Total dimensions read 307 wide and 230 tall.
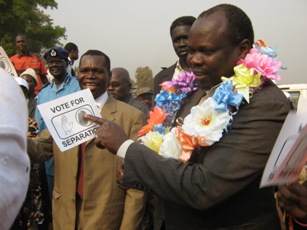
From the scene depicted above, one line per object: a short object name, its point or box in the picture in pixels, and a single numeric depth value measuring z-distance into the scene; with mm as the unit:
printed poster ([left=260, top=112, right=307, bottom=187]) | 1257
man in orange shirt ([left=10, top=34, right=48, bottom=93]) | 7461
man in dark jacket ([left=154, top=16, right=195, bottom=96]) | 3980
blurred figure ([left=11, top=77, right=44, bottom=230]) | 3654
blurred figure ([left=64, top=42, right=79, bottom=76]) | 7555
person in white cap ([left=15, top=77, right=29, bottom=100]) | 4477
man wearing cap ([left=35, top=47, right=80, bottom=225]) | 4547
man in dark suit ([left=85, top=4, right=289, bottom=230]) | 1634
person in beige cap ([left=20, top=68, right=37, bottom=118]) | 5020
